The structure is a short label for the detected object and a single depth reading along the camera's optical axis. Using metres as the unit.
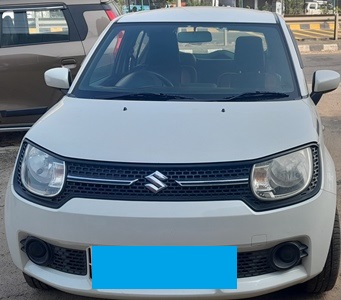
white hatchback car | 2.30
